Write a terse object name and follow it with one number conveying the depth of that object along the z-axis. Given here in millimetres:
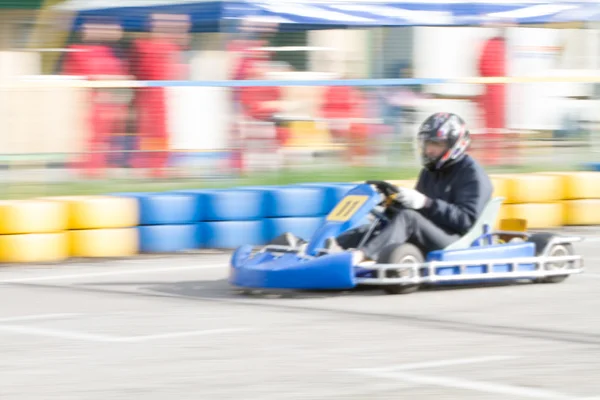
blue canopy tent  13336
